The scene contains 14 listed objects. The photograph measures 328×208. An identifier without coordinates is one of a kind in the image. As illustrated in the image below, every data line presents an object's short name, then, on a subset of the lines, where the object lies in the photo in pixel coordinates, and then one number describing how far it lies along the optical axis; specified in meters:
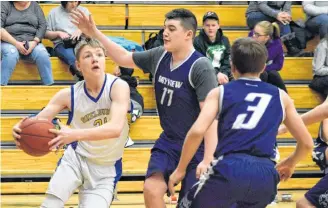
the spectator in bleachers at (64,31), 14.11
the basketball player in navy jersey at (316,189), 7.84
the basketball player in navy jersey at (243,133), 6.73
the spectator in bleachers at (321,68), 14.29
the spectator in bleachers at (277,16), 15.24
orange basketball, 7.62
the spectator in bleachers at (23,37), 13.60
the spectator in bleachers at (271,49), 13.68
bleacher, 12.67
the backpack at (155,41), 13.99
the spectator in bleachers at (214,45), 13.80
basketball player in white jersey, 8.19
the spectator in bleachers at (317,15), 15.14
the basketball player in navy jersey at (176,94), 7.99
